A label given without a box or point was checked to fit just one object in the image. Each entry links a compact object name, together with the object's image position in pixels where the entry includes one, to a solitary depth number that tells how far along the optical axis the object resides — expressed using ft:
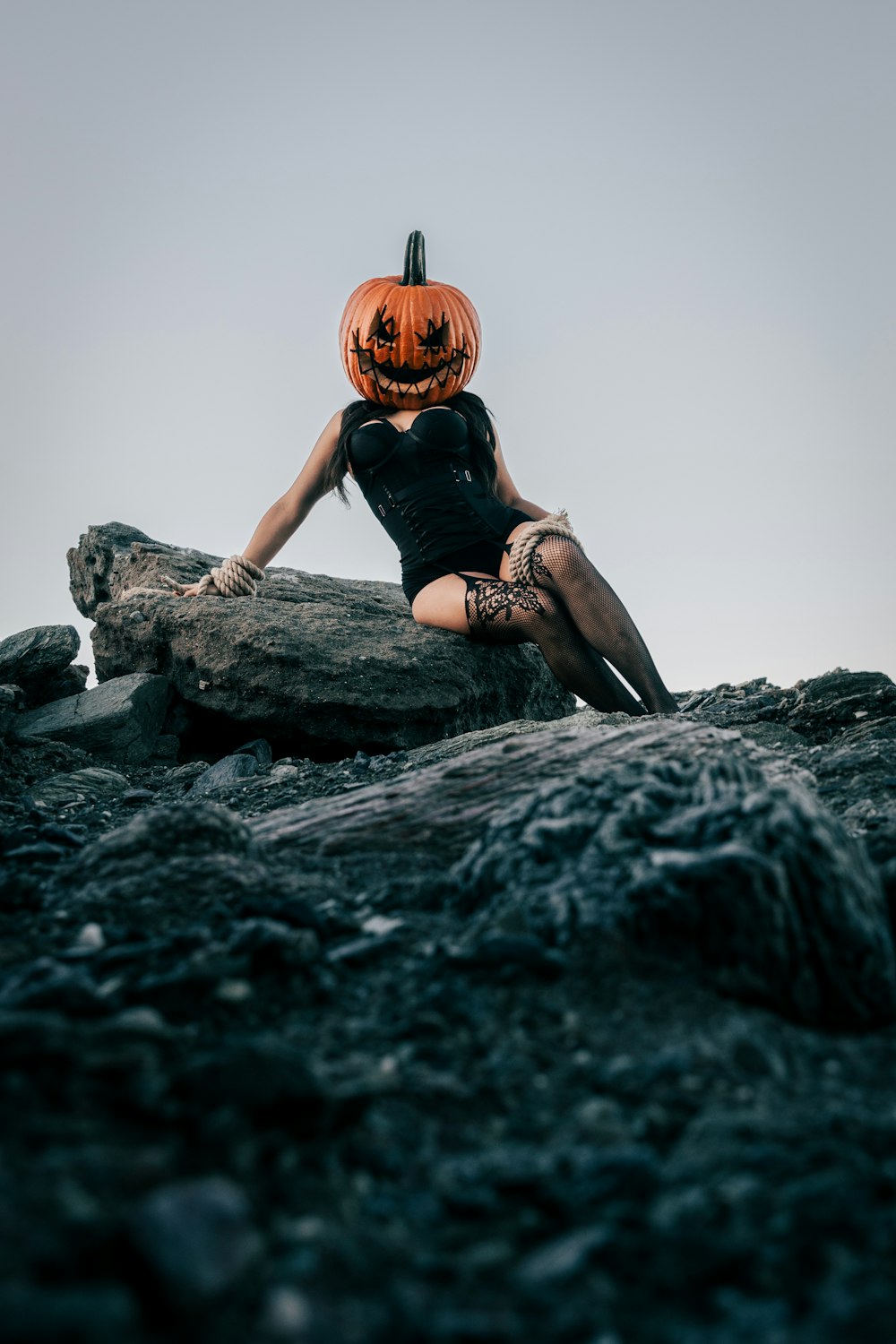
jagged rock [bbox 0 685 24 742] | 18.17
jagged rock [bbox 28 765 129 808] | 15.03
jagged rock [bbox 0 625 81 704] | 20.31
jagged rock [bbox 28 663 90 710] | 20.92
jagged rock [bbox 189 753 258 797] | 16.06
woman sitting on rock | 18.90
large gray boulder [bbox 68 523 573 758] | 19.12
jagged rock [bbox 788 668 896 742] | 15.15
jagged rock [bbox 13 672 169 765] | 19.19
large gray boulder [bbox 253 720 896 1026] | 5.67
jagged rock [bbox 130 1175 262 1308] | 3.08
